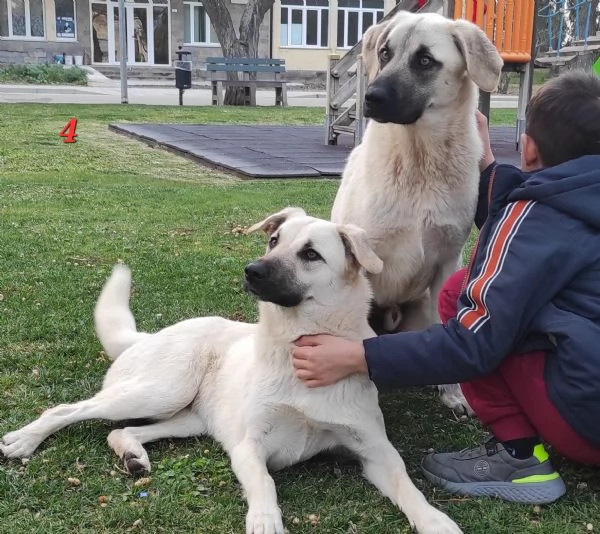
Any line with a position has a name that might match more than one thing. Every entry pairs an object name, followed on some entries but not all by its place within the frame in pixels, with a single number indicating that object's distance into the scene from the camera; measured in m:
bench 23.97
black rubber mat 10.45
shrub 30.65
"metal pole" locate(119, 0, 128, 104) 22.02
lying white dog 2.81
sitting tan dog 3.63
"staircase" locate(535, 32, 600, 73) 12.12
